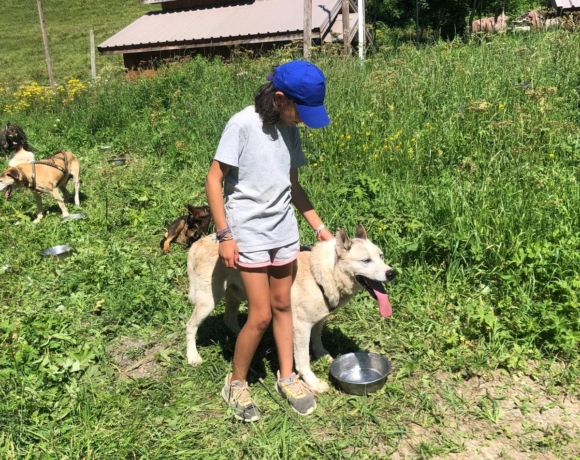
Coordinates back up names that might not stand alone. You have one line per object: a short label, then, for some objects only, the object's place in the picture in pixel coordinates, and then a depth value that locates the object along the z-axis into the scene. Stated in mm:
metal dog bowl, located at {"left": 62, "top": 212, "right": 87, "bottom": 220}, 7205
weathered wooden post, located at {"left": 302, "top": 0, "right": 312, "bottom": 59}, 10572
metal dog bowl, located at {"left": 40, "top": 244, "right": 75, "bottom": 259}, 5848
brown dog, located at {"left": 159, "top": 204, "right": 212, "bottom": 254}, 5973
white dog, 3314
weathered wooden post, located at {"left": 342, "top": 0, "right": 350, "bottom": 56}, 11169
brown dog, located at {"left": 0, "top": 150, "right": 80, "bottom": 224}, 7555
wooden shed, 16000
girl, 2768
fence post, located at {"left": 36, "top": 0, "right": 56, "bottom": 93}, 15870
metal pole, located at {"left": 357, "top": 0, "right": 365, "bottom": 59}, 13657
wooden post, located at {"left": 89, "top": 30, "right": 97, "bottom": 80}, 18081
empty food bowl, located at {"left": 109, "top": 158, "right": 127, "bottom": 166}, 9414
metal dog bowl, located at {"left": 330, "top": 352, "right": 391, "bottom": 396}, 3630
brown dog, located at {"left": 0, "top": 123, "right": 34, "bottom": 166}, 8398
